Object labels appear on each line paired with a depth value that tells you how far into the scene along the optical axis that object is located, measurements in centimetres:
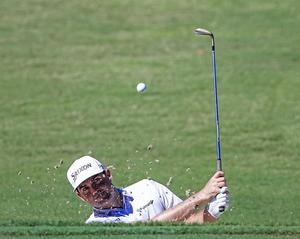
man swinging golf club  1842
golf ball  2591
